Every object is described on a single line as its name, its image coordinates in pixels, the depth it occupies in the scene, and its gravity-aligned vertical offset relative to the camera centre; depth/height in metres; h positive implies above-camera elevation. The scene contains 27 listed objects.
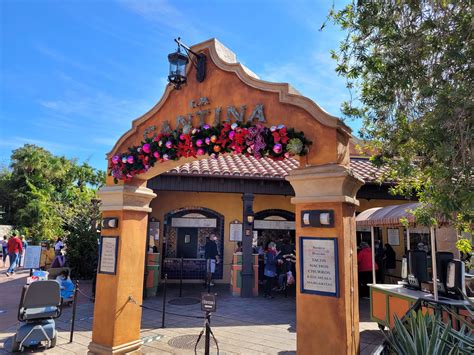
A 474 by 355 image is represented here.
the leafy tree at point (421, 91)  3.26 +1.81
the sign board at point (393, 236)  13.34 +0.09
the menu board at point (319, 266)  3.65 -0.33
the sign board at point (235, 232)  12.52 +0.12
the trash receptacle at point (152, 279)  10.13 -1.38
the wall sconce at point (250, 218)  10.74 +0.56
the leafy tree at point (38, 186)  22.31 +4.02
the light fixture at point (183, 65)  5.09 +2.60
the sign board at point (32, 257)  10.16 -0.81
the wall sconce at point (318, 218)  3.75 +0.21
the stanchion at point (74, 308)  6.42 -1.47
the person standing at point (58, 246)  13.23 -0.63
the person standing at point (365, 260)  10.27 -0.67
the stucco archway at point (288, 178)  3.65 +0.59
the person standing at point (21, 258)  17.66 -1.46
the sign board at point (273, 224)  12.95 +0.45
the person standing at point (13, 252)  14.52 -0.95
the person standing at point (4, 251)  19.28 -1.23
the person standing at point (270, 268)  10.62 -1.02
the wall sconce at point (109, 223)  5.60 +0.16
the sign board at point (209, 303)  4.82 -0.99
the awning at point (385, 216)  6.67 +0.49
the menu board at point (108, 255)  5.51 -0.39
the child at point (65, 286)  8.75 -1.43
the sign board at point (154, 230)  11.83 +0.12
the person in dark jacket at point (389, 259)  12.03 -0.73
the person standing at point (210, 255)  11.32 -0.71
